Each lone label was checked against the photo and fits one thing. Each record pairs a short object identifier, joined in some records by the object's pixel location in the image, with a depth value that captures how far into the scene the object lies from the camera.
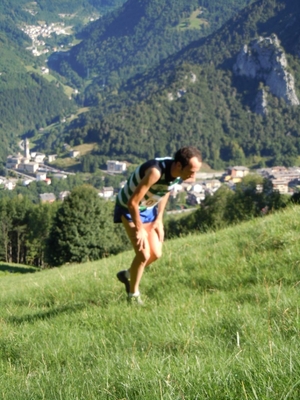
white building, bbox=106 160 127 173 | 142.50
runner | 4.48
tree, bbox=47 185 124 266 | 33.25
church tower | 160.00
